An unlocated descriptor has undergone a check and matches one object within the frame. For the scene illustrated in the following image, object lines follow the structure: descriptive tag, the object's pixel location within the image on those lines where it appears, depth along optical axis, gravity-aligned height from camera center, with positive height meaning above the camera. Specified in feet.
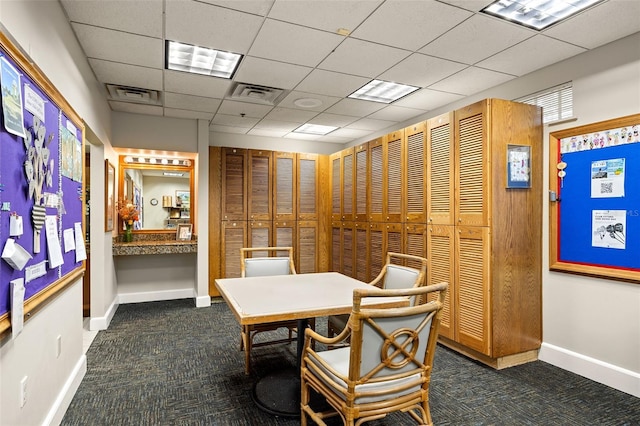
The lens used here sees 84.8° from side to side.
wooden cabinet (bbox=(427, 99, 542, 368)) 9.70 -0.78
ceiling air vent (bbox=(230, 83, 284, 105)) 12.53 +4.38
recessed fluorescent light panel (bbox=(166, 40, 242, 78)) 9.76 +4.48
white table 6.33 -1.84
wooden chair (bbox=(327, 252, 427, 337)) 8.30 -1.80
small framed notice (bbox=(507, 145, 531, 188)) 9.87 +1.21
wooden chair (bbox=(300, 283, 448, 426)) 5.09 -2.36
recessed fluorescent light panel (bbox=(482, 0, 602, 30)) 7.64 +4.46
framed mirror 17.30 +1.04
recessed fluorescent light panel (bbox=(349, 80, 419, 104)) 12.47 +4.42
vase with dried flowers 16.58 -0.24
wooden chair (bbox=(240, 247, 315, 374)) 9.89 -1.84
